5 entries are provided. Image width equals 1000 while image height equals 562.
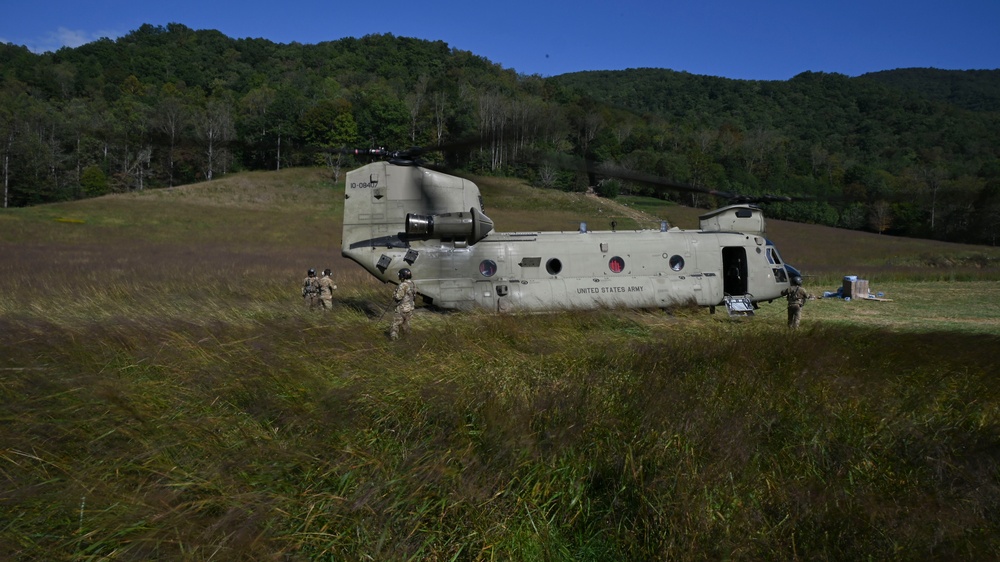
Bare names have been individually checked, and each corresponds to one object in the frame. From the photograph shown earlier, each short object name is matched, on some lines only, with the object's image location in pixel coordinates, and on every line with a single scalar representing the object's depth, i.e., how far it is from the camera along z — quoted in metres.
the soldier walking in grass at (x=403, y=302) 10.45
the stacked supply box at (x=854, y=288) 19.28
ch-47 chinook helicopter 13.77
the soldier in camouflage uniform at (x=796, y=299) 12.85
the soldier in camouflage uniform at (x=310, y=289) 14.55
